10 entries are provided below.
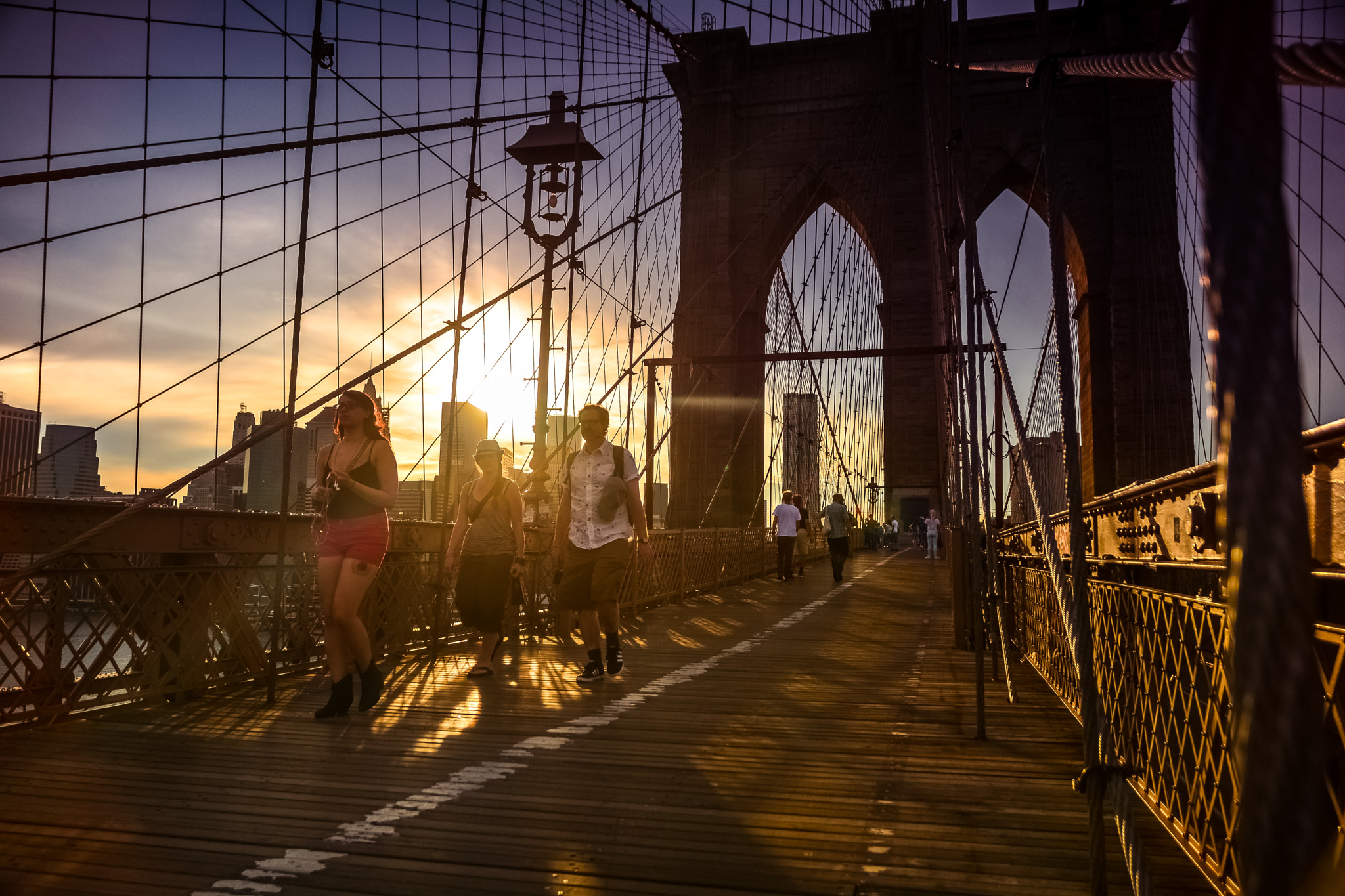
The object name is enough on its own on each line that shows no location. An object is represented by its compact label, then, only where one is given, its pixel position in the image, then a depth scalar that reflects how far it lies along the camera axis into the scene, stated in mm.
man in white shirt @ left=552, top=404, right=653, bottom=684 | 4391
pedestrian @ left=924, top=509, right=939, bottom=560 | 21016
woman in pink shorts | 3424
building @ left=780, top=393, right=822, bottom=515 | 25797
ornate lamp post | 6598
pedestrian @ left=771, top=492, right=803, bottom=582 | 13250
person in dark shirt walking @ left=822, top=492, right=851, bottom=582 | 12945
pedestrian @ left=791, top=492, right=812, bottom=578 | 16375
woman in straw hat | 4586
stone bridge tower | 19891
